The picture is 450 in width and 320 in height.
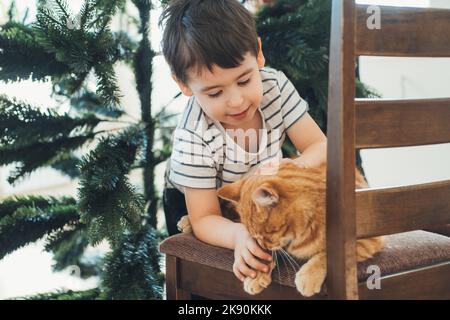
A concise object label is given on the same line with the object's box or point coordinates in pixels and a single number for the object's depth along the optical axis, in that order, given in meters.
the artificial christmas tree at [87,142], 0.96
